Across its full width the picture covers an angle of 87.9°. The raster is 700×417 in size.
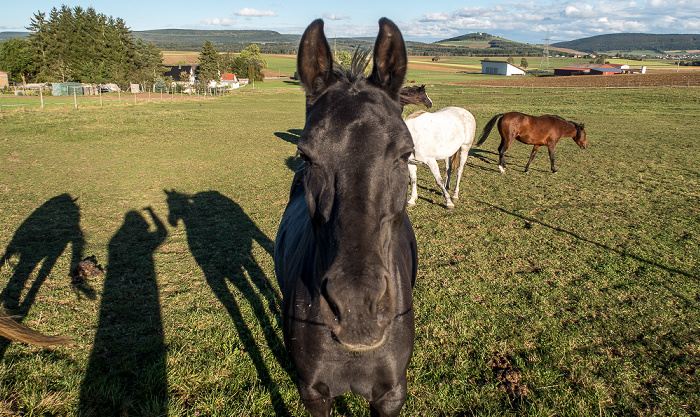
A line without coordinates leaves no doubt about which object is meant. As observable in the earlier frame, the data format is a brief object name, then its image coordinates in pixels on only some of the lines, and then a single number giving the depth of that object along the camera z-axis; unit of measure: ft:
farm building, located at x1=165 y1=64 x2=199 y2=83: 270.46
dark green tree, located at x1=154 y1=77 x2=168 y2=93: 189.47
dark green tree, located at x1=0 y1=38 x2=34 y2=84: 183.93
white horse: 26.43
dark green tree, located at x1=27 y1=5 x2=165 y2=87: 181.37
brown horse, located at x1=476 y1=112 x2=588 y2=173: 38.24
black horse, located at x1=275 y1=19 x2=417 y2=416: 4.52
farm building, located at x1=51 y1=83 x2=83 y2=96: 156.87
